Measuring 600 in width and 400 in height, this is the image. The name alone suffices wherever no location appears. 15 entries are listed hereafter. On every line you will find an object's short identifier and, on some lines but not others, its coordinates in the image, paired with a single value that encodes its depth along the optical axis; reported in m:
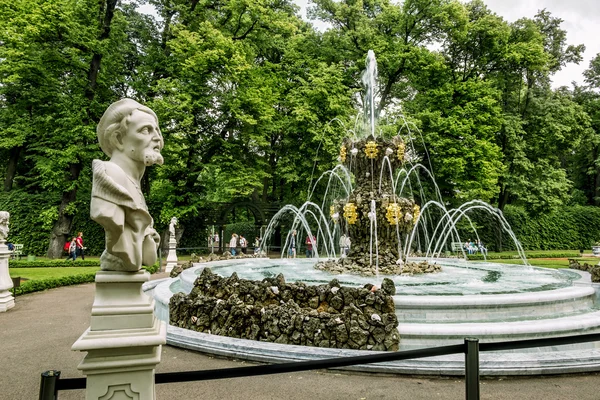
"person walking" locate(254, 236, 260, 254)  25.23
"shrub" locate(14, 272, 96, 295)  11.73
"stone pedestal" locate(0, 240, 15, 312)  9.59
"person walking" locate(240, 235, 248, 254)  23.88
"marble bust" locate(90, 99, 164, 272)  2.63
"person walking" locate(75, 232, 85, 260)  21.83
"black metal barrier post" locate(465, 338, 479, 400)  2.76
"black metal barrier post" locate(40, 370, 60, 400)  2.21
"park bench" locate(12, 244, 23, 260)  21.78
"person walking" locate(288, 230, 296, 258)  23.83
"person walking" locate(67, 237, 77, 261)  21.16
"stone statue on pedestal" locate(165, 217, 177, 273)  19.49
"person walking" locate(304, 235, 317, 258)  22.25
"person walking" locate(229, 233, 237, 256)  22.30
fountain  5.07
